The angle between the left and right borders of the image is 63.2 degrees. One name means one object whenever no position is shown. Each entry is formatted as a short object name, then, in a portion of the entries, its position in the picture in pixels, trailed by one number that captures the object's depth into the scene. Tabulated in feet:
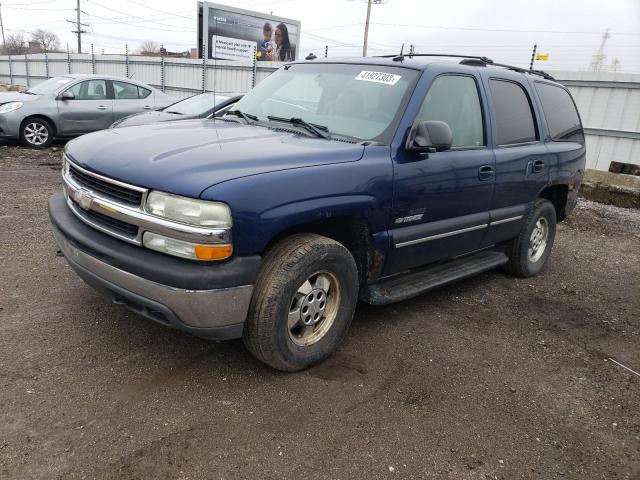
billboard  84.56
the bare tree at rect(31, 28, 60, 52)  235.61
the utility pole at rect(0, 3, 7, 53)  203.72
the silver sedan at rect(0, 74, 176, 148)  33.45
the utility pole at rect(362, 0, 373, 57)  115.55
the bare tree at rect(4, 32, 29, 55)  209.97
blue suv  8.47
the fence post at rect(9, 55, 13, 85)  118.24
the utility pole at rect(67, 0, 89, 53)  195.21
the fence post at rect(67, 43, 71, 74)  90.79
